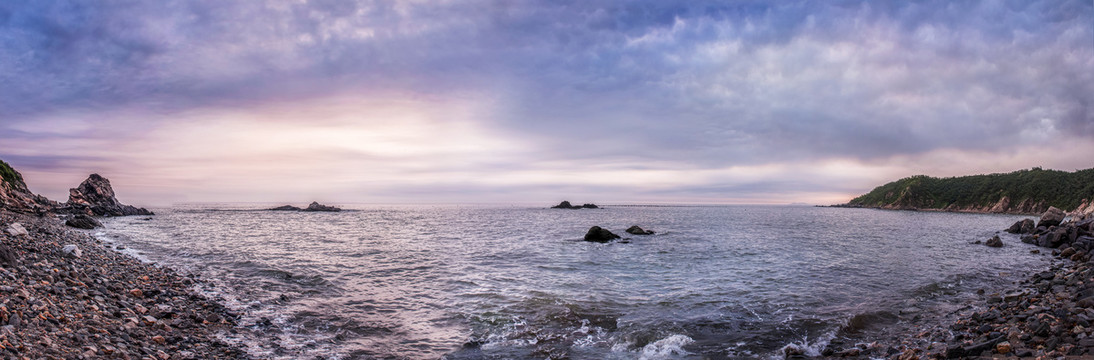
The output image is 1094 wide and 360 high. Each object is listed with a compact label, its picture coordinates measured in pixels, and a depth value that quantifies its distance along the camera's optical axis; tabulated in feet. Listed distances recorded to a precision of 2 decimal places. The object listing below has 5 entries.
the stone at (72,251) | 55.93
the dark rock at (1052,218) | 146.41
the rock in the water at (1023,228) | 163.74
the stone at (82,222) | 139.85
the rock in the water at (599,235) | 142.31
